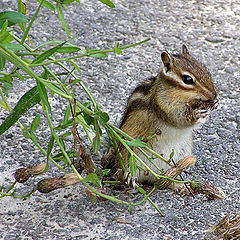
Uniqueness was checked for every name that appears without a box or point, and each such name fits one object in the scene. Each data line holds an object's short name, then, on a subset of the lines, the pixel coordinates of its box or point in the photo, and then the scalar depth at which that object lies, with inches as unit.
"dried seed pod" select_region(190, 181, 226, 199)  159.0
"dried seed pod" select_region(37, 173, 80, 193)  156.6
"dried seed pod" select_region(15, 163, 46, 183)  159.3
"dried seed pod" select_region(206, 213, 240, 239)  154.1
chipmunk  196.9
